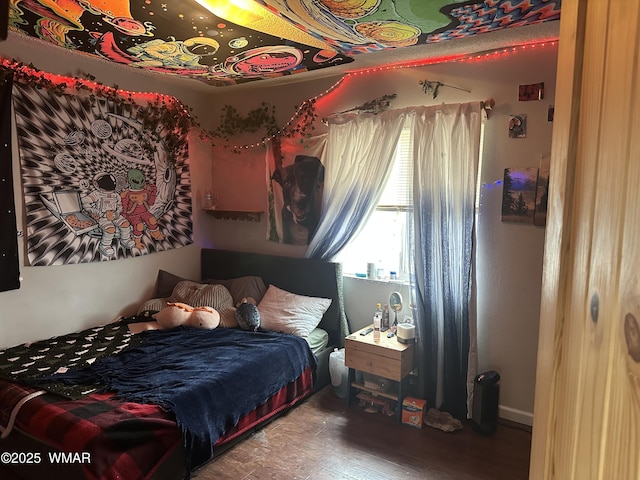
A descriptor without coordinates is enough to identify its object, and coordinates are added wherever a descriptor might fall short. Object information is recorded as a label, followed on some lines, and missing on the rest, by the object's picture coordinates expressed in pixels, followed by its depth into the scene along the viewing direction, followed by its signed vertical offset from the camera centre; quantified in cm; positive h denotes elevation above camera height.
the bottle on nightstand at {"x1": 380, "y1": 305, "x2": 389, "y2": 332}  343 -93
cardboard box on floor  299 -146
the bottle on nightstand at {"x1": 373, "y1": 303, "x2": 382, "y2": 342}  321 -93
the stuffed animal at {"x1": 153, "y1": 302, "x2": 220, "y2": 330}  349 -97
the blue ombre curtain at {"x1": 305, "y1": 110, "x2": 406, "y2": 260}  335 +23
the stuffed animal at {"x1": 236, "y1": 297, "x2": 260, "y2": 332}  348 -95
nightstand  302 -112
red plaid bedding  206 -117
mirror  332 -77
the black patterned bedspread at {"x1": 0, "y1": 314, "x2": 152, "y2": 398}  255 -107
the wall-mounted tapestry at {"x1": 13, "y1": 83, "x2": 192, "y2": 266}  315 +15
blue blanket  241 -109
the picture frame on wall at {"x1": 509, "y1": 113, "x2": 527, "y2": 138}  288 +51
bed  215 -112
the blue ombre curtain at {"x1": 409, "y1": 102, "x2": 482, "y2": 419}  299 -34
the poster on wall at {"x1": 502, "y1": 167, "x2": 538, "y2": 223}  286 +6
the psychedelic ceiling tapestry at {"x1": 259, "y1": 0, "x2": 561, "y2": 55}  208 +95
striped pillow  367 -87
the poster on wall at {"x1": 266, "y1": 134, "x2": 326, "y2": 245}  382 +10
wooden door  52 -8
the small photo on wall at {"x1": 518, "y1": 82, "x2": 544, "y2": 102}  280 +72
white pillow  349 -94
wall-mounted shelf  421 -16
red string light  285 +101
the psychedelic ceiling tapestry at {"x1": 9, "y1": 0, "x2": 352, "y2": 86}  230 +99
